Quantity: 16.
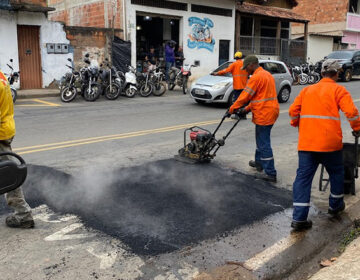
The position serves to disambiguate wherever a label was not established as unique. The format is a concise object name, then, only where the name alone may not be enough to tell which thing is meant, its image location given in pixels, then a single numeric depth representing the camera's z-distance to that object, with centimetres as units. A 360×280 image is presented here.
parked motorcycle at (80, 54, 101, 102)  1374
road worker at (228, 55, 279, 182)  555
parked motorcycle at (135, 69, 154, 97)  1550
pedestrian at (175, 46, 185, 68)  2030
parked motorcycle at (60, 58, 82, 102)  1345
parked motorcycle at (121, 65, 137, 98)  1491
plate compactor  617
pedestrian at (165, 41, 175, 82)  1881
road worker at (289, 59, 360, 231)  400
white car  1238
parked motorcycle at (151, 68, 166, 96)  1588
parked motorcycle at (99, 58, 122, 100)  1425
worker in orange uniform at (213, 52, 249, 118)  1095
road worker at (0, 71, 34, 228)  362
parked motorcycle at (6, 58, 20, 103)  1237
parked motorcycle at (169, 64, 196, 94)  1702
